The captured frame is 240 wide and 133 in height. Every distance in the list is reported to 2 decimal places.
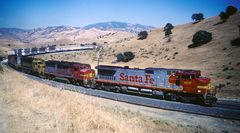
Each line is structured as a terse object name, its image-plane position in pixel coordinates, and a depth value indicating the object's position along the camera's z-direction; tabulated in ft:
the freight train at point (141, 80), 83.61
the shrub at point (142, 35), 319.25
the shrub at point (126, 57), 226.79
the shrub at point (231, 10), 259.60
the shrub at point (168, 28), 294.46
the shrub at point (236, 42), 174.83
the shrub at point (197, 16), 325.62
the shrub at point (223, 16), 259.37
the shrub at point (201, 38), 211.61
